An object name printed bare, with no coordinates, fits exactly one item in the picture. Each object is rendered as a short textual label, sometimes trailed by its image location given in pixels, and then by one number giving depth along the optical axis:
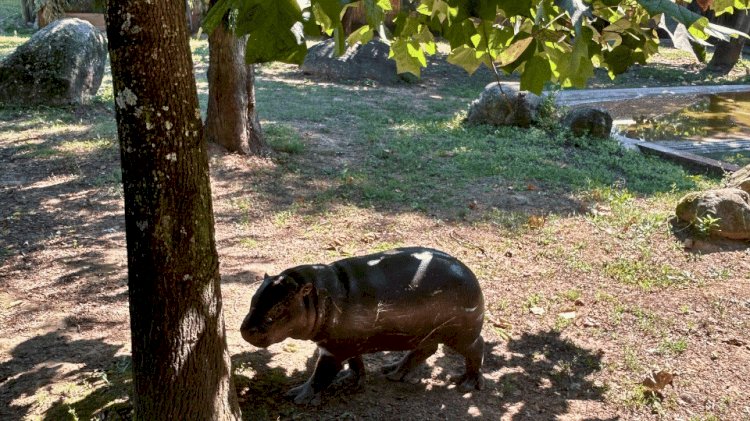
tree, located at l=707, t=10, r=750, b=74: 19.95
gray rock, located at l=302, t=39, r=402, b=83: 15.91
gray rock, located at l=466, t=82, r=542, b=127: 11.52
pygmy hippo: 3.63
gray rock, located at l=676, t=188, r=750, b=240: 6.86
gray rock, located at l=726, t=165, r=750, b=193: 7.89
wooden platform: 11.49
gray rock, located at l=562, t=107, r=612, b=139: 11.18
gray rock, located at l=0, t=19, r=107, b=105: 11.45
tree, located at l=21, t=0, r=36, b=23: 22.02
